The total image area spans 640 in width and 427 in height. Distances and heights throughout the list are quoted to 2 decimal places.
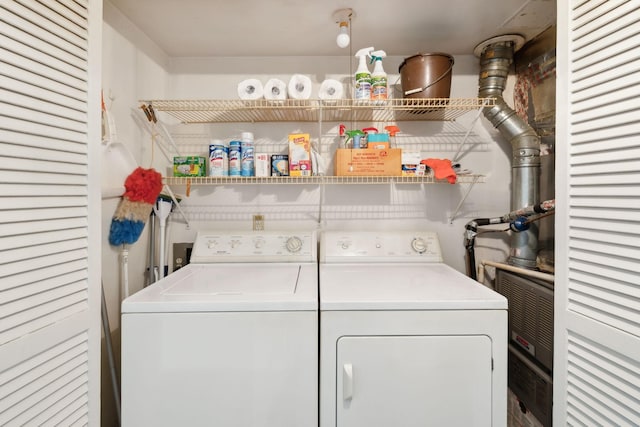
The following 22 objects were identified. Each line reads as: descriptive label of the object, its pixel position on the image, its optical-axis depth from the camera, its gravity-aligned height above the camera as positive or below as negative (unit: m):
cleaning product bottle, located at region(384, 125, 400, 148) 1.81 +0.47
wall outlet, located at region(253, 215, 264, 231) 2.03 -0.10
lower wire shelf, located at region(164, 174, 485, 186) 1.72 +0.17
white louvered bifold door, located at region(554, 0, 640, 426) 0.87 -0.03
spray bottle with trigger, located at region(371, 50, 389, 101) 1.66 +0.69
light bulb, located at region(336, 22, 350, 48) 1.60 +0.92
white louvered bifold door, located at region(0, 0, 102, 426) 0.81 -0.01
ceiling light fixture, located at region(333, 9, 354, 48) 1.55 +1.00
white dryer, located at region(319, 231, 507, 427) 1.16 -0.60
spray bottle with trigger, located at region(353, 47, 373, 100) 1.65 +0.69
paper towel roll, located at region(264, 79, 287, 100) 1.66 +0.66
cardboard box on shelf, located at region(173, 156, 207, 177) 1.81 +0.26
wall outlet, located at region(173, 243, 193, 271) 2.01 -0.30
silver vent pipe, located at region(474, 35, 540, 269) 1.74 +0.42
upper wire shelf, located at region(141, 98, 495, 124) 1.67 +0.59
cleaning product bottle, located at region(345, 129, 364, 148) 1.76 +0.42
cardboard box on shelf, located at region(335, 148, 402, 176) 1.73 +0.27
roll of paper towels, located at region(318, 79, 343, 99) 1.66 +0.66
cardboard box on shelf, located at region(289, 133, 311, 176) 1.74 +0.30
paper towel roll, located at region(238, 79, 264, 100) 1.66 +0.66
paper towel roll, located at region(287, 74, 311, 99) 1.66 +0.67
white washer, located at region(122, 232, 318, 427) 1.14 -0.59
